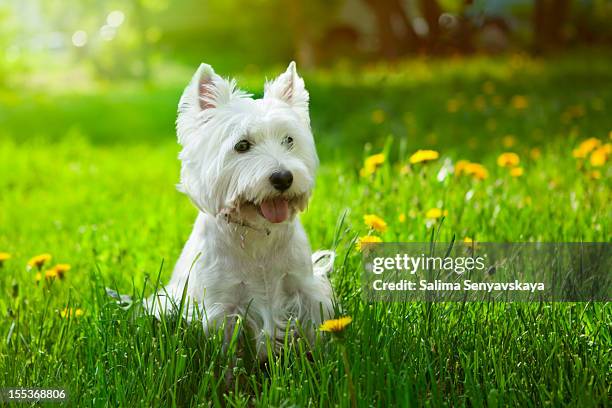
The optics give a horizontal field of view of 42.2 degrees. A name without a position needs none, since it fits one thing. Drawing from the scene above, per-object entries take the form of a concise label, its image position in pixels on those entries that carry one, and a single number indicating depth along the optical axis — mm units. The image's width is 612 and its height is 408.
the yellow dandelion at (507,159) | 4652
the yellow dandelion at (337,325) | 2158
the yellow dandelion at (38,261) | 3471
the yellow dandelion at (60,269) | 3455
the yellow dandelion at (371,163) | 4318
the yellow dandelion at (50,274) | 3454
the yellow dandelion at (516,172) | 4734
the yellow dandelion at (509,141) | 6388
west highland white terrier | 2795
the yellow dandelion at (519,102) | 8383
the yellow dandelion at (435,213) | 3968
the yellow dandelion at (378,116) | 8750
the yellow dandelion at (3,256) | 3689
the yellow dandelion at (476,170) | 4355
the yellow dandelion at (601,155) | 4625
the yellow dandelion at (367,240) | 3336
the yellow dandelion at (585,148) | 4793
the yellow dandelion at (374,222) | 3385
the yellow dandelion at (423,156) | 3957
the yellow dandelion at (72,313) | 3130
